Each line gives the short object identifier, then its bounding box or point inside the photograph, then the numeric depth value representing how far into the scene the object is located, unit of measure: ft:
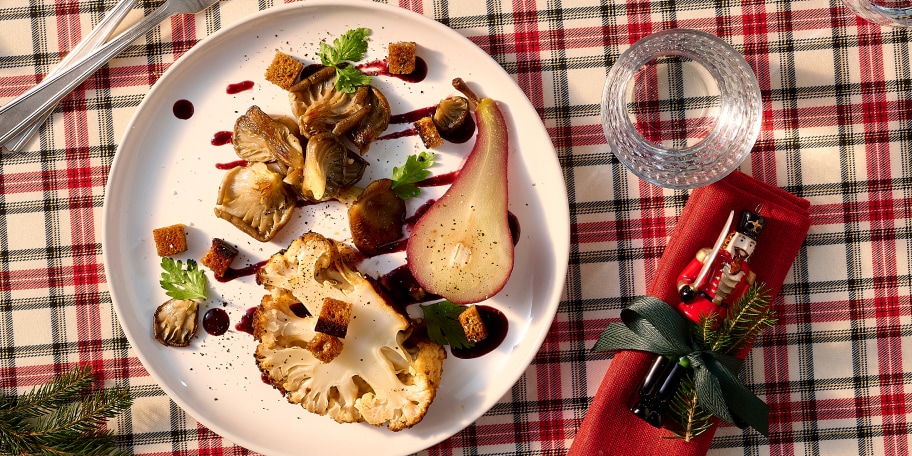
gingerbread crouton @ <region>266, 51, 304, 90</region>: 2.46
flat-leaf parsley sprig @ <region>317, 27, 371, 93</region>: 2.46
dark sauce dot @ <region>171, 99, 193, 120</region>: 2.50
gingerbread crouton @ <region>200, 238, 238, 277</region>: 2.49
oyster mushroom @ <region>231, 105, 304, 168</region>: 2.44
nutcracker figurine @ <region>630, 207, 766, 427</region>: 2.40
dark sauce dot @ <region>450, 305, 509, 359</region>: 2.51
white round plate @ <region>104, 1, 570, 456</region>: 2.47
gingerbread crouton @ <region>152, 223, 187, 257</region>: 2.50
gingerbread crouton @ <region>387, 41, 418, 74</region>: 2.44
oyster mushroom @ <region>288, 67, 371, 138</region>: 2.44
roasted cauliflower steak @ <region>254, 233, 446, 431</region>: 2.43
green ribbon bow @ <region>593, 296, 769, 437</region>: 2.39
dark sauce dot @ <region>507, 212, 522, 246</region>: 2.49
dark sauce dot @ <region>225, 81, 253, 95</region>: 2.50
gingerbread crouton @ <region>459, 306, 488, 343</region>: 2.46
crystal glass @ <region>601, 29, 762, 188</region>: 2.42
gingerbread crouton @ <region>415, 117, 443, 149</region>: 2.46
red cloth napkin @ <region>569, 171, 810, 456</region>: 2.45
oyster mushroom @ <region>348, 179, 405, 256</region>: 2.45
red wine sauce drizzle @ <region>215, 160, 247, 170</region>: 2.51
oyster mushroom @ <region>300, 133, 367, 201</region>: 2.41
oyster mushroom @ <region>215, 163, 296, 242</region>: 2.47
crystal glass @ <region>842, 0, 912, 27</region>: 2.47
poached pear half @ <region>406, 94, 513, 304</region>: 2.44
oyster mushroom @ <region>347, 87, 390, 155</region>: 2.45
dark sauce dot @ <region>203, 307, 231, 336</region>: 2.53
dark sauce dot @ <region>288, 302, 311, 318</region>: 2.52
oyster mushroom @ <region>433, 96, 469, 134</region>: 2.45
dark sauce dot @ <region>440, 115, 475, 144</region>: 2.49
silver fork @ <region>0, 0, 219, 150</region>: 2.49
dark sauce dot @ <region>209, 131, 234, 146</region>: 2.51
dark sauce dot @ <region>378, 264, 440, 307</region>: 2.50
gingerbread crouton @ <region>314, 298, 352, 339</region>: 2.39
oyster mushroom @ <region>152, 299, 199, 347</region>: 2.52
